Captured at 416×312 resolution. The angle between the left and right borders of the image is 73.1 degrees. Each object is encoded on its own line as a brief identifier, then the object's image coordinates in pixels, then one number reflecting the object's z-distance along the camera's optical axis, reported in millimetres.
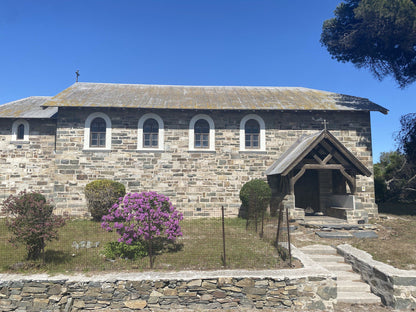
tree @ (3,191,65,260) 6871
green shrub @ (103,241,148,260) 7516
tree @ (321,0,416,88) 15281
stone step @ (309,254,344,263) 8203
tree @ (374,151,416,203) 17547
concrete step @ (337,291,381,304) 6562
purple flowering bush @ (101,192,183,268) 7473
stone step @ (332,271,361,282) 7273
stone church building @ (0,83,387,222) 14297
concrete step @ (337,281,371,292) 6902
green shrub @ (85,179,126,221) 12883
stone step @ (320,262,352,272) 7762
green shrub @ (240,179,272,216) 12781
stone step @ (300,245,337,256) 8688
